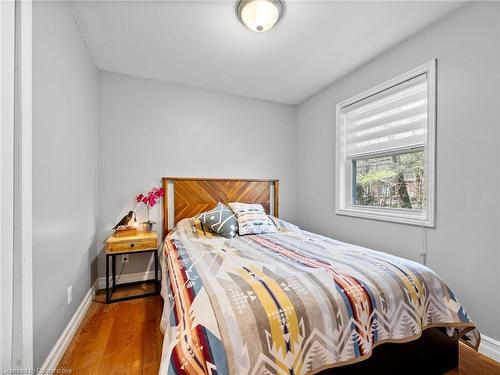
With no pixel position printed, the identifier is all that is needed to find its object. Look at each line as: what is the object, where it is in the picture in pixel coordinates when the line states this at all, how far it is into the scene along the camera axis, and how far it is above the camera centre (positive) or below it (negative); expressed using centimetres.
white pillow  251 -38
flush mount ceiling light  170 +133
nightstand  229 -62
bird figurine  253 -38
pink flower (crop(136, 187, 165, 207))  275 -14
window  203 +39
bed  95 -62
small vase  267 -48
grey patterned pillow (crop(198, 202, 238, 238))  241 -38
